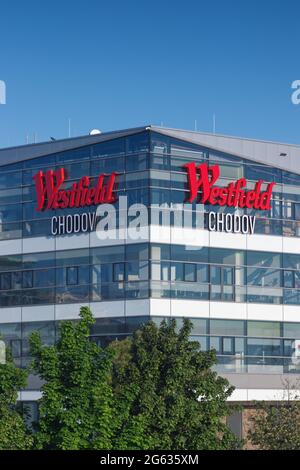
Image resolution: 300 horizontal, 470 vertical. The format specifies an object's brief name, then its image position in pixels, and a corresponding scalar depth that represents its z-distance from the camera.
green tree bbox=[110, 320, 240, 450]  51.44
